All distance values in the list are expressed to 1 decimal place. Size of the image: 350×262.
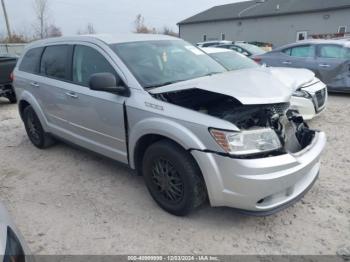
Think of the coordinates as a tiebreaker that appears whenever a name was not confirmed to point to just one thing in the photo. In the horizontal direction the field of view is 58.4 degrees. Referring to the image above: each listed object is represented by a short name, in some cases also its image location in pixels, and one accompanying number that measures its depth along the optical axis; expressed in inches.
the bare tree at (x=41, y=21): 1391.5
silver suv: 103.6
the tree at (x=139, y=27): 1859.0
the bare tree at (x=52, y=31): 1430.0
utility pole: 1112.4
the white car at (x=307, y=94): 216.8
